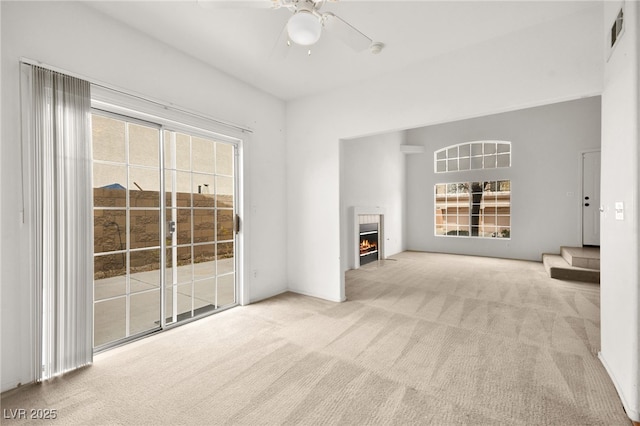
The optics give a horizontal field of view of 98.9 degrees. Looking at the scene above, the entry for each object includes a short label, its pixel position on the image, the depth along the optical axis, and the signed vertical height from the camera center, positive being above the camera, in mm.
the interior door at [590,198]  5742 +235
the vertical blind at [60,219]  1971 -50
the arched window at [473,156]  6820 +1414
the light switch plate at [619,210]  1790 -7
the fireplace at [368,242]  6059 -743
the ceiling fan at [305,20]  1604 +1284
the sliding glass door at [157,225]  2588 -147
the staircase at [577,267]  4518 -1007
